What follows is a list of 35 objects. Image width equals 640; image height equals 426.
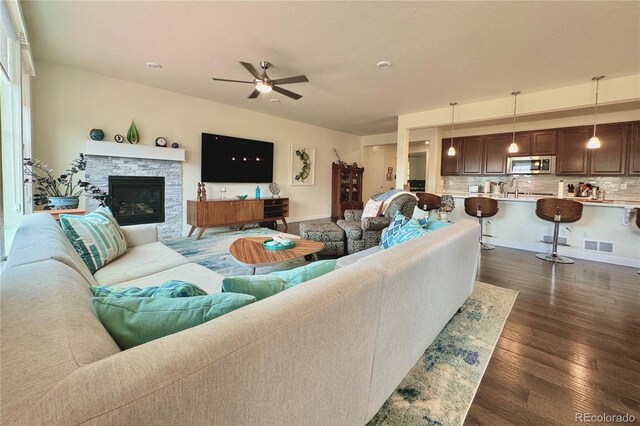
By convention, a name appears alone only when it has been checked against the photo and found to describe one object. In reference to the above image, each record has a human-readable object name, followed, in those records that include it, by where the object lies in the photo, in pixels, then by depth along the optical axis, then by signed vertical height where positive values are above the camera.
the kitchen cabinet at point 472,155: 6.16 +1.05
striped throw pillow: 1.99 -0.32
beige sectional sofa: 0.47 -0.33
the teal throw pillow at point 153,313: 0.71 -0.31
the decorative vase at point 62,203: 3.38 -0.12
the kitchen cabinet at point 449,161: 6.50 +0.97
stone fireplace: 4.26 +0.24
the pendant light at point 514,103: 4.42 +1.62
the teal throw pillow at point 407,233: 2.10 -0.24
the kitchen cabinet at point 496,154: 5.84 +1.04
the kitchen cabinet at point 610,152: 4.75 +0.93
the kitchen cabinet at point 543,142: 5.36 +1.19
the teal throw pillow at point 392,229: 2.48 -0.26
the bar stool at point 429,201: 5.27 +0.01
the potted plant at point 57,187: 3.38 +0.09
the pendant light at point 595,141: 3.75 +0.87
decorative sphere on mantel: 4.14 +0.88
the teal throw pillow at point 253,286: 1.00 -0.32
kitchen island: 3.85 -0.41
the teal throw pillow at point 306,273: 1.12 -0.31
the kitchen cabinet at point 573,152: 5.06 +0.97
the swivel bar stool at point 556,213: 3.85 -0.12
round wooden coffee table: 2.59 -0.55
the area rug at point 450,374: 1.38 -1.02
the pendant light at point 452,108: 5.06 +1.74
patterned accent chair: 3.72 -0.42
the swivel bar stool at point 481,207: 4.53 -0.08
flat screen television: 5.46 +0.79
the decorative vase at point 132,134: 4.48 +0.98
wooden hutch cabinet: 8.11 +0.33
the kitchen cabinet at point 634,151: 4.63 +0.91
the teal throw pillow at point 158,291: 0.90 -0.32
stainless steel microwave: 5.42 +0.77
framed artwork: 7.11 +0.88
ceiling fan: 3.28 +1.41
